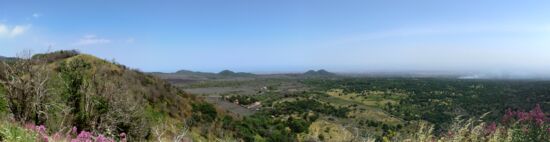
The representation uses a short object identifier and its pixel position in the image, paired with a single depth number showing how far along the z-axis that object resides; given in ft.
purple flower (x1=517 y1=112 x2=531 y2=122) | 28.96
